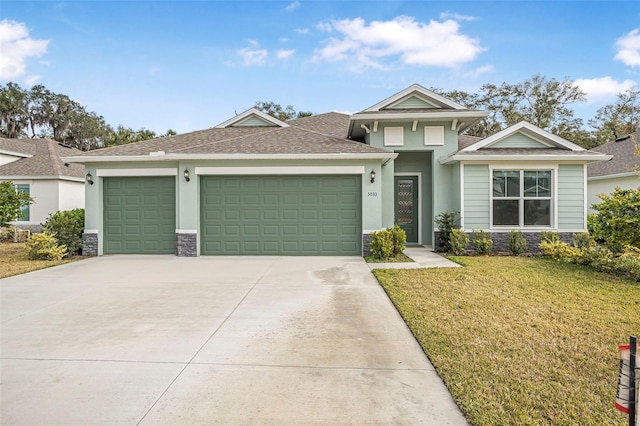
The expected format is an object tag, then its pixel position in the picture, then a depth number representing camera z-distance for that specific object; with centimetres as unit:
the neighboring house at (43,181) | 1630
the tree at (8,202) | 1020
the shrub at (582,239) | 1012
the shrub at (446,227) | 1099
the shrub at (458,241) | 1044
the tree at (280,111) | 3144
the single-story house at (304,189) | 1034
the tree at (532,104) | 2666
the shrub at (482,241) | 1036
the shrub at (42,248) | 978
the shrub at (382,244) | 946
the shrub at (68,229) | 1041
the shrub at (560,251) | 872
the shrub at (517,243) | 1035
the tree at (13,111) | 3466
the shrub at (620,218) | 636
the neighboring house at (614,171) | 1458
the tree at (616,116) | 2666
